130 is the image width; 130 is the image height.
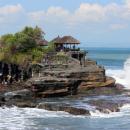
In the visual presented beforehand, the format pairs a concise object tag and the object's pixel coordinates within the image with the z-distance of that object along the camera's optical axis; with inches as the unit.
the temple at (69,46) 2854.3
